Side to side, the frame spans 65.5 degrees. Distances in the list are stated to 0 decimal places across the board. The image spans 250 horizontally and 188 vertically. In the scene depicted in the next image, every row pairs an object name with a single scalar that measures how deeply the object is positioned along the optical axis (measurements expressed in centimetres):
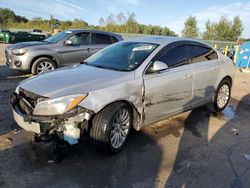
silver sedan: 248
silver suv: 609
